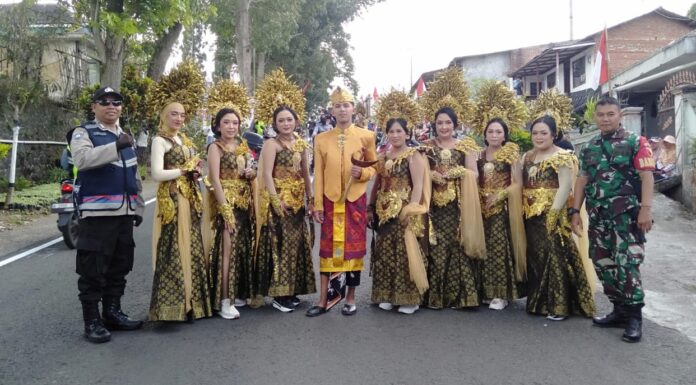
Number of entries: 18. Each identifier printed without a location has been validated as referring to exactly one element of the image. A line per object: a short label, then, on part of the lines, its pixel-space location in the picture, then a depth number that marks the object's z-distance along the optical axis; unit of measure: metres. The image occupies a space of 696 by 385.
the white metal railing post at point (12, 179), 10.27
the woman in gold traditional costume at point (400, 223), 5.00
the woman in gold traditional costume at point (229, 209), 4.87
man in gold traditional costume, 5.00
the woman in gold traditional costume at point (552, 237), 4.87
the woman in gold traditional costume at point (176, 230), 4.56
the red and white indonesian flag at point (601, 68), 12.91
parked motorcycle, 7.57
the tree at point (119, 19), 11.72
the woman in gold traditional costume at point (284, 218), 4.98
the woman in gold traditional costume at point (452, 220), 5.11
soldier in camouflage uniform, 4.41
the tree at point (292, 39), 23.19
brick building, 23.19
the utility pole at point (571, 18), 27.92
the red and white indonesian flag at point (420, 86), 10.60
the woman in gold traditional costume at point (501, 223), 5.17
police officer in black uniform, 4.27
